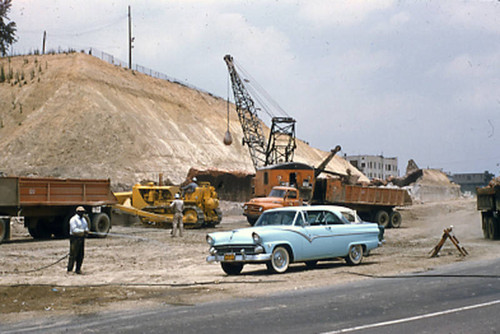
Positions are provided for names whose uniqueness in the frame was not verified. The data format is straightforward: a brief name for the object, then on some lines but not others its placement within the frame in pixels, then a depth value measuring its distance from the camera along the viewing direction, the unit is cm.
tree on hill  7488
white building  15175
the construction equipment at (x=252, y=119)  7238
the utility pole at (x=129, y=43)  8618
